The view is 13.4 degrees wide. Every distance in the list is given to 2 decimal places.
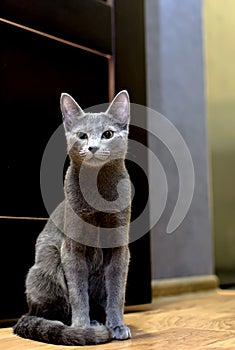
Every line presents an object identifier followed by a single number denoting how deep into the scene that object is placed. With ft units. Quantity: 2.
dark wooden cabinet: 5.13
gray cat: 4.69
